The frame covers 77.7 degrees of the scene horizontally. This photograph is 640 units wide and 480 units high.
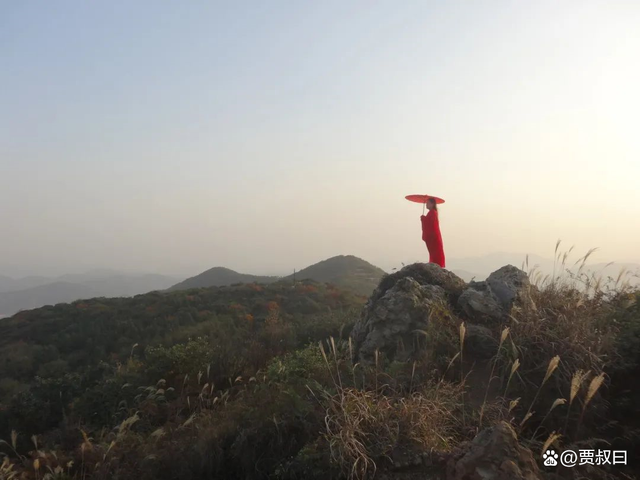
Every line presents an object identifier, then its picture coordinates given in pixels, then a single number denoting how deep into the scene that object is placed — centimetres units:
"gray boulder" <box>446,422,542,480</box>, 279
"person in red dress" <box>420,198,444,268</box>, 1014
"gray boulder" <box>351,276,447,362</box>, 630
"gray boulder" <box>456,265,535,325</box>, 643
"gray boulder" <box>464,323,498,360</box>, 568
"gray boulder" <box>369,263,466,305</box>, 774
